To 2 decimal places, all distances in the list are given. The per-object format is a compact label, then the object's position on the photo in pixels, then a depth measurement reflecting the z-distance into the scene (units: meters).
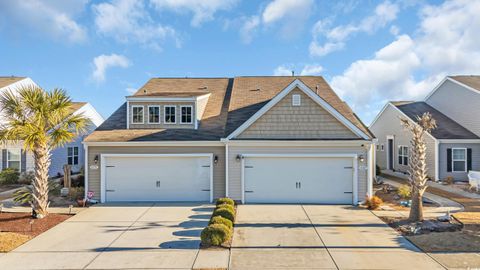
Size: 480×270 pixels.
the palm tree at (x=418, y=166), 11.12
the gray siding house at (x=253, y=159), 14.57
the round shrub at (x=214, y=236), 8.78
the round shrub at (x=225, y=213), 10.79
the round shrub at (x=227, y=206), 11.45
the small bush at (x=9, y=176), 19.67
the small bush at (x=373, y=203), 13.38
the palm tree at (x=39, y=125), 11.41
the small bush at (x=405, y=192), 14.81
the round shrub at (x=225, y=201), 12.46
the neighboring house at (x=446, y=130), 20.11
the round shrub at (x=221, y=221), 9.77
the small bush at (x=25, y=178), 20.17
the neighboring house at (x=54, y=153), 21.23
